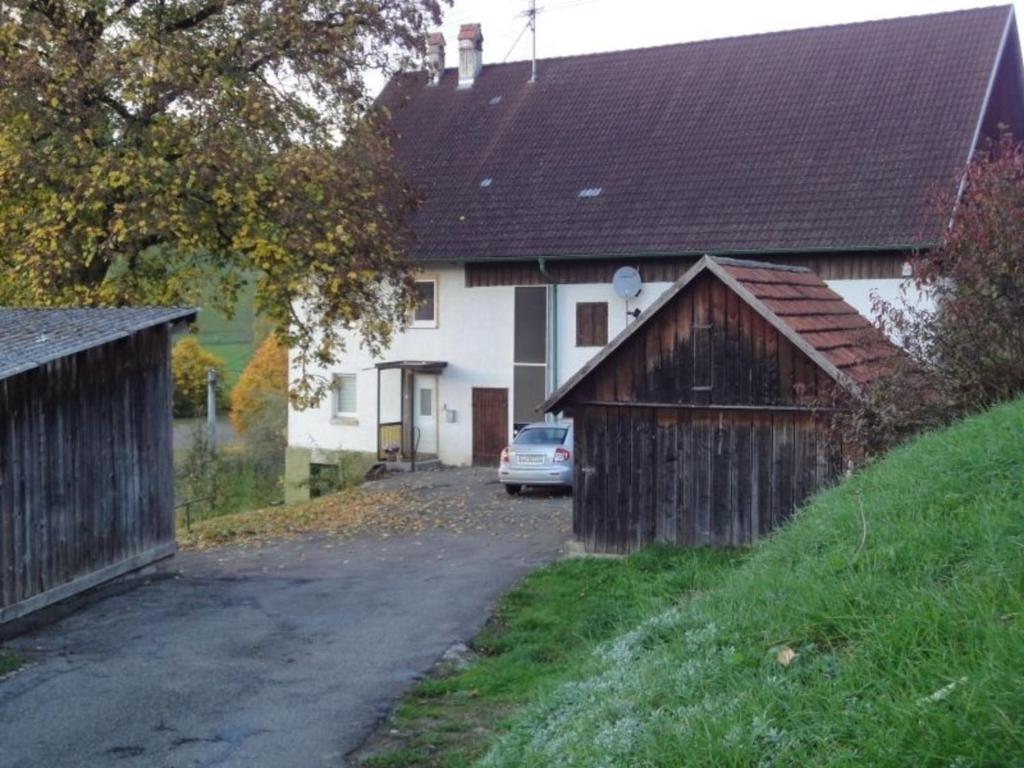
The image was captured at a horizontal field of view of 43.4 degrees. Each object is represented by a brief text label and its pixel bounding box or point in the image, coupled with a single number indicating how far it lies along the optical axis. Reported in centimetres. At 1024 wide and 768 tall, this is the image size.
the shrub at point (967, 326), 1088
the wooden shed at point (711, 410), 1530
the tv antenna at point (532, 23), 3550
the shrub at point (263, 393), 4266
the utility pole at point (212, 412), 3484
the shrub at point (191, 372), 4794
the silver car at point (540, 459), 2467
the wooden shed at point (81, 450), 1293
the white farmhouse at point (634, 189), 2736
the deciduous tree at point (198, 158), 1853
